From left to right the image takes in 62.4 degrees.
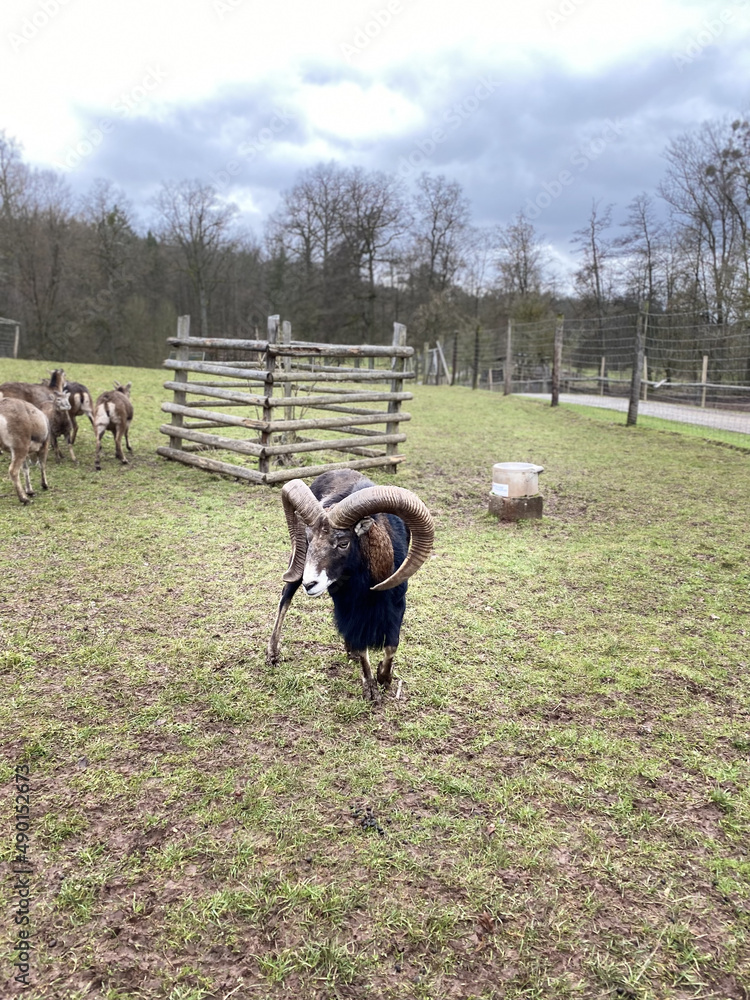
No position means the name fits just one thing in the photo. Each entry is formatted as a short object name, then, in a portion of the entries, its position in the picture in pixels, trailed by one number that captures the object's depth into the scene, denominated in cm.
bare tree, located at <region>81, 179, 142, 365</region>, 3086
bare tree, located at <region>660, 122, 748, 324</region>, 2150
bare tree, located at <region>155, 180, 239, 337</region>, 3412
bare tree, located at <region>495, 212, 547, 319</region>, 3612
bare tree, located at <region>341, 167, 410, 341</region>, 3375
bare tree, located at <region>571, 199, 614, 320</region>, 3253
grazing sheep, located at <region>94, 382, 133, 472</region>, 862
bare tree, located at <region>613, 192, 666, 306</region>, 2792
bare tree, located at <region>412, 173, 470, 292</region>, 3741
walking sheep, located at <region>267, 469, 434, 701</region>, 315
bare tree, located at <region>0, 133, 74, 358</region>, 2891
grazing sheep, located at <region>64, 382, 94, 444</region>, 935
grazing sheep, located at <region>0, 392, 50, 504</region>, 665
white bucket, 700
